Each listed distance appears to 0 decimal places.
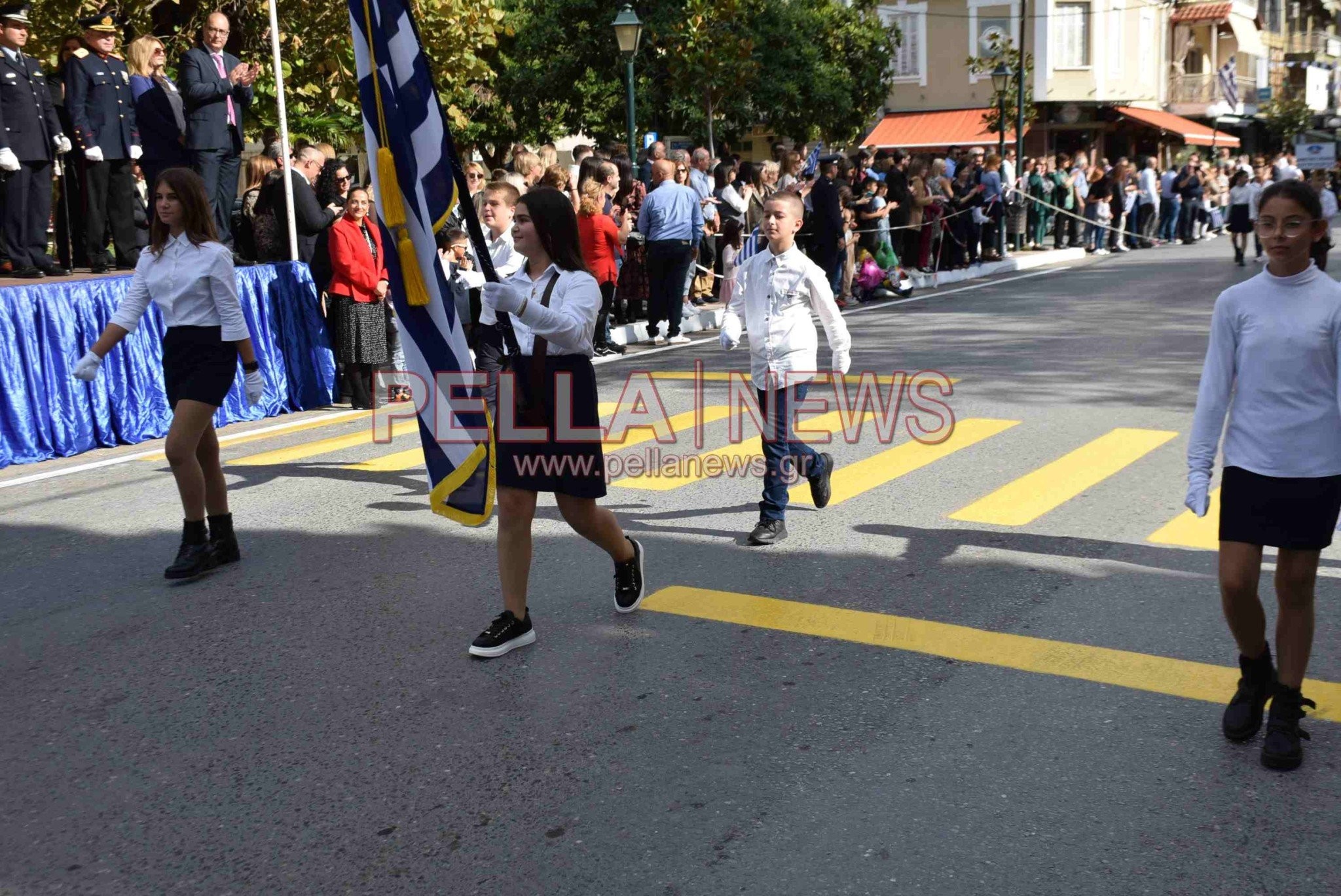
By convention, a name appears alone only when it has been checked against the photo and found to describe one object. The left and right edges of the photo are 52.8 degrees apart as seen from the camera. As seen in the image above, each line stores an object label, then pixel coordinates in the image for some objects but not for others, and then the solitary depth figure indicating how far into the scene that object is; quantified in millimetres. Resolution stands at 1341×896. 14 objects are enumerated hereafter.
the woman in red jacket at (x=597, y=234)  11773
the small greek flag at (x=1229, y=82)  46212
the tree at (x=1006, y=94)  28984
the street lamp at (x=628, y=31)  18203
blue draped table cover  9336
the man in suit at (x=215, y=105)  11281
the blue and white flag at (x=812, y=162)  18344
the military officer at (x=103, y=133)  11289
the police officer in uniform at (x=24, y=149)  10688
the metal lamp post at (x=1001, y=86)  26906
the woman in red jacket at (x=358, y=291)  10719
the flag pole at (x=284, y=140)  10875
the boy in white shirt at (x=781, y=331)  6531
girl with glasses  3900
